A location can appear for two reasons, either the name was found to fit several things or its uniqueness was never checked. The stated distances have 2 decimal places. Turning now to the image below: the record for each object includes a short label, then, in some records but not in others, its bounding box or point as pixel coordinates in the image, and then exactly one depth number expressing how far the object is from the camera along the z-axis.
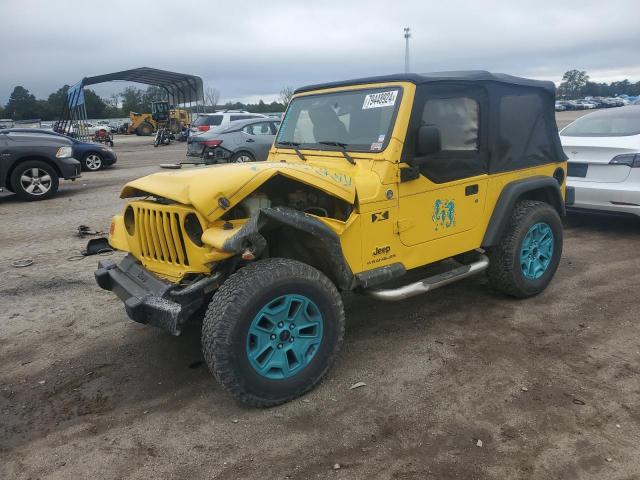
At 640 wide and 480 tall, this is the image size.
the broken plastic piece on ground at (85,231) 7.38
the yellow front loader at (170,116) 35.23
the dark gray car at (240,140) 12.79
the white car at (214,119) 19.47
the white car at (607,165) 5.98
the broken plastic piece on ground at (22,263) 6.10
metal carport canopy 25.33
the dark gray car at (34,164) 10.01
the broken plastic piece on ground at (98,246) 4.14
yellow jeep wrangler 3.00
